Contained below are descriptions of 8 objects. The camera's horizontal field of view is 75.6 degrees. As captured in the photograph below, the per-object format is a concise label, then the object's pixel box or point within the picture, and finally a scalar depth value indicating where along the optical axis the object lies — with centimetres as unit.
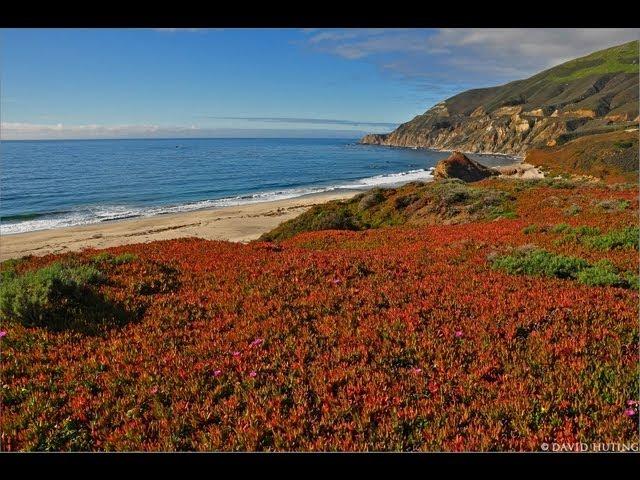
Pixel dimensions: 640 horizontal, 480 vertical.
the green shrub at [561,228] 1456
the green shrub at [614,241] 1222
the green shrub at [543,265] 991
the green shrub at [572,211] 1826
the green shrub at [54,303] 743
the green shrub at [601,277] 905
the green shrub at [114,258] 1120
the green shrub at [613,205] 1839
